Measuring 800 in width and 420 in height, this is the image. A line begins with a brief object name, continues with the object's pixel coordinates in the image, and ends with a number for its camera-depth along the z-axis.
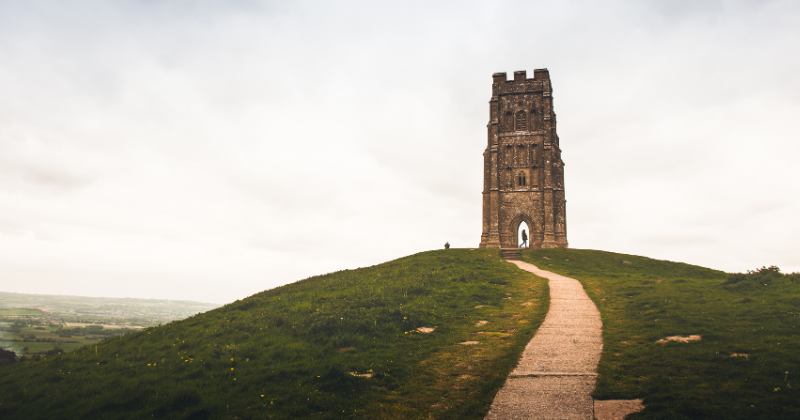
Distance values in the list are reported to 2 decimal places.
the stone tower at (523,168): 48.84
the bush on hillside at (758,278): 21.17
